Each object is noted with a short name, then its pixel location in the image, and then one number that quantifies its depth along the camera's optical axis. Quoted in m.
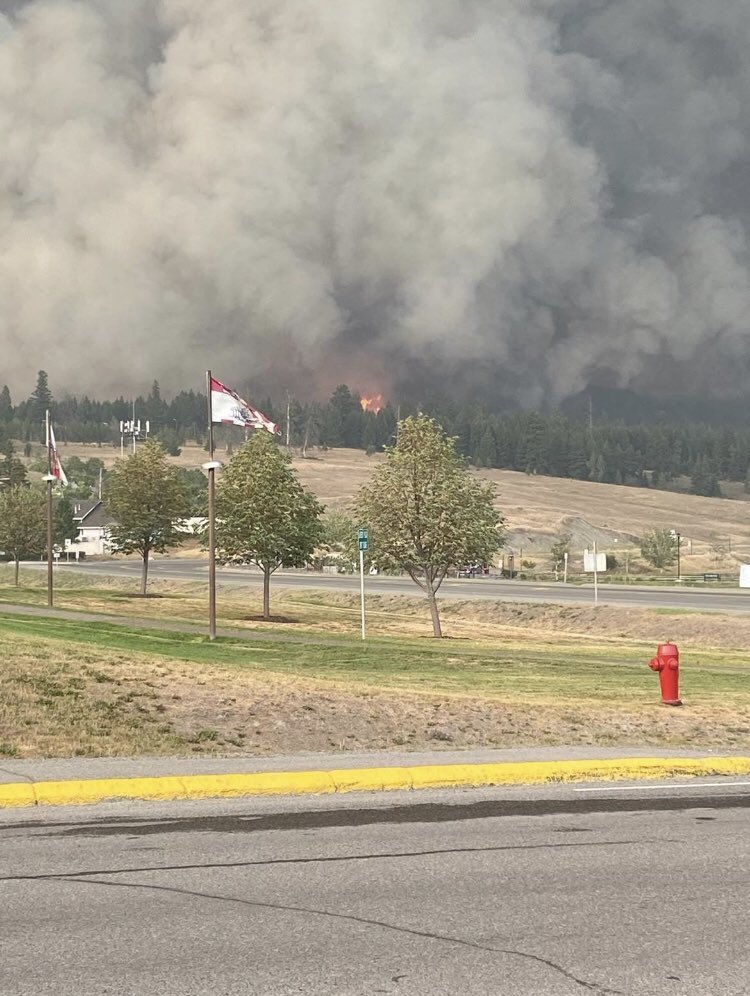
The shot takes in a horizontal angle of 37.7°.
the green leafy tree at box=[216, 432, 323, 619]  57.69
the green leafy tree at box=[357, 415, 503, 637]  49.81
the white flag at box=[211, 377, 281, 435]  36.34
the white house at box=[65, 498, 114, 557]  160.62
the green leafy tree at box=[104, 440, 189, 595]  70.69
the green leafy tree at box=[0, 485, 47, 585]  83.31
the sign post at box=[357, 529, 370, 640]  45.03
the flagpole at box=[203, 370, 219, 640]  35.94
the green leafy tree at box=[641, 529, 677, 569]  124.00
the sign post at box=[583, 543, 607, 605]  63.38
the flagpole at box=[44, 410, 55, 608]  51.39
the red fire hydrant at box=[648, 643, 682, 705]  20.11
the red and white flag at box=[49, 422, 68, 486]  52.88
